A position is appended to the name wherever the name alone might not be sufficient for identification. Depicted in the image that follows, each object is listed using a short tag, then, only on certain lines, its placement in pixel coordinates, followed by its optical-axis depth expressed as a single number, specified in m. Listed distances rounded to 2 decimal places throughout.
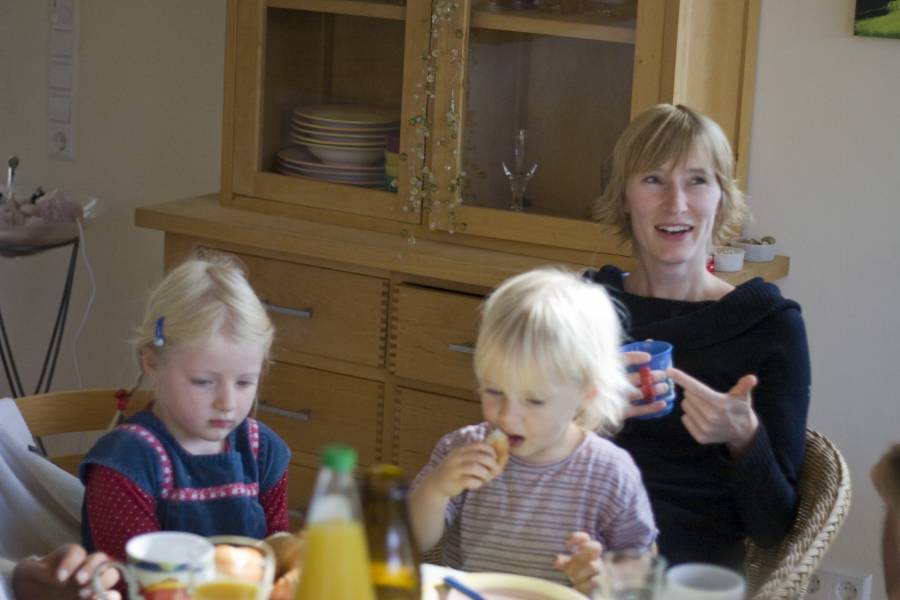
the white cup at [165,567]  2.90
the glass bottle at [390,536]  2.89
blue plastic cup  3.51
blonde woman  3.58
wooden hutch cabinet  4.16
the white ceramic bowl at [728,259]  4.18
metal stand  4.66
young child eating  3.36
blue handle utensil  3.20
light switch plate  5.04
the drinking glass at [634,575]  2.85
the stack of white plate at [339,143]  4.38
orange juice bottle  2.64
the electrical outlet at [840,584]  4.43
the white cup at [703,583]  2.81
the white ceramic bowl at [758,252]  4.30
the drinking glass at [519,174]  4.25
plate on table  3.22
